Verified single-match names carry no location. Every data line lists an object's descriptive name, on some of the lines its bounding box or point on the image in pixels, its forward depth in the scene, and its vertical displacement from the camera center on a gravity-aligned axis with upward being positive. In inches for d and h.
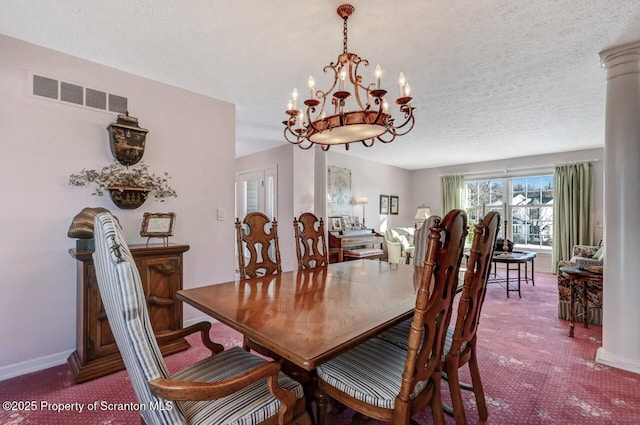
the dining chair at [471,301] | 52.5 -17.0
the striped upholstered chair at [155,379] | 33.5 -20.2
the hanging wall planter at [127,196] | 95.7 +5.2
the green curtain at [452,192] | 275.4 +19.0
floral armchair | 119.8 -35.1
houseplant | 94.1 +9.9
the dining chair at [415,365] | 40.4 -27.1
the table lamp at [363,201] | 242.4 +9.2
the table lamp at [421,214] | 274.8 -1.6
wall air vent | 86.6 +36.6
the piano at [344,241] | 204.8 -21.2
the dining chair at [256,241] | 83.5 -8.7
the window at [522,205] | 240.7 +6.4
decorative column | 84.4 +1.6
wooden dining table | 41.1 -17.8
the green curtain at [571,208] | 213.8 +3.4
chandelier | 67.2 +22.7
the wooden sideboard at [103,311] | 81.5 -28.8
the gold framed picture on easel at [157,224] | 94.8 -4.1
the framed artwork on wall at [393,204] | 285.4 +8.0
